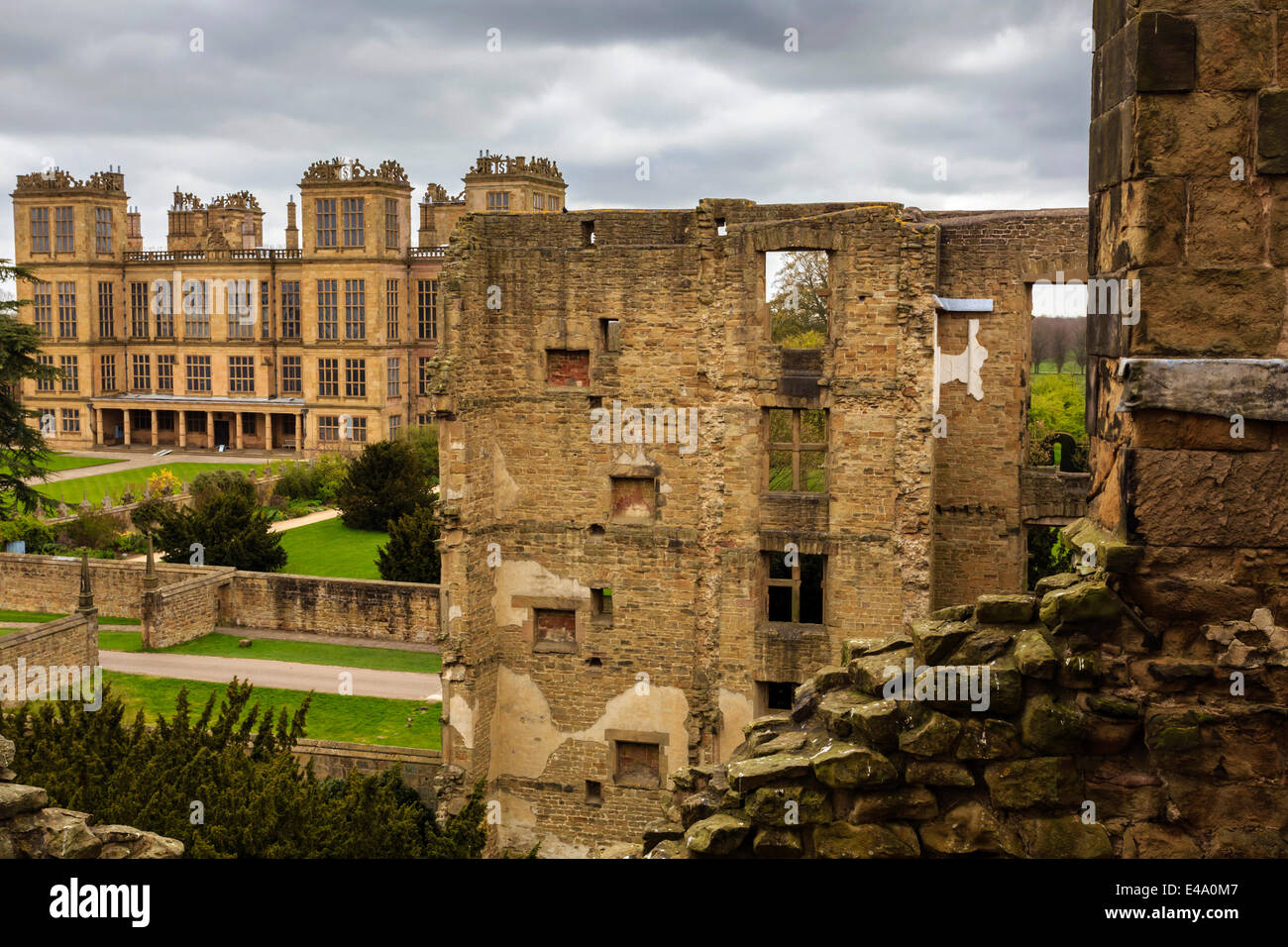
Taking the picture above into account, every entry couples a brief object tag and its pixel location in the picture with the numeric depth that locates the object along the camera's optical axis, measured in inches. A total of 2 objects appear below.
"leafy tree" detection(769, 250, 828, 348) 1700.3
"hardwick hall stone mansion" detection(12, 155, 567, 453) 2209.6
